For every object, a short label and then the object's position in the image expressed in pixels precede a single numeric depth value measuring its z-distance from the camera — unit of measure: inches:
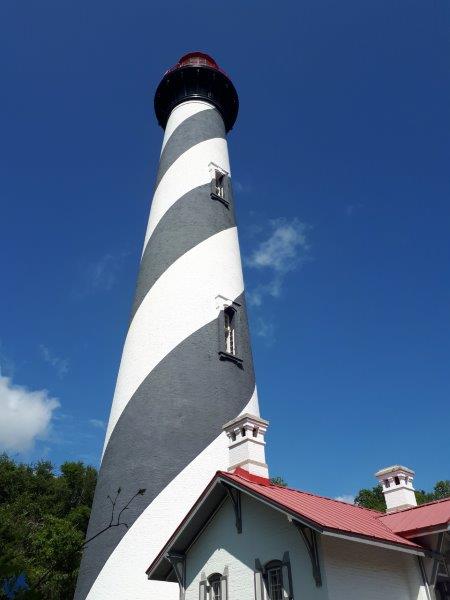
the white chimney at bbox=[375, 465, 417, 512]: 385.7
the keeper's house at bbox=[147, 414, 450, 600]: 269.6
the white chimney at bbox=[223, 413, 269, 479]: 350.9
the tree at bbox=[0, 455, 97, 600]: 627.8
